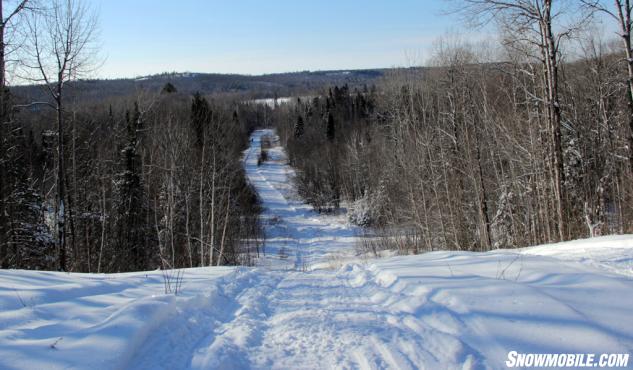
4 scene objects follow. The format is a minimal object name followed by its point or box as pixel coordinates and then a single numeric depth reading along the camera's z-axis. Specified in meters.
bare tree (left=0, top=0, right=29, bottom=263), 12.05
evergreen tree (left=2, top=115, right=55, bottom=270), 18.17
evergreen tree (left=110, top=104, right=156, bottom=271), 24.88
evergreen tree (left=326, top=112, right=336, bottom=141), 67.61
